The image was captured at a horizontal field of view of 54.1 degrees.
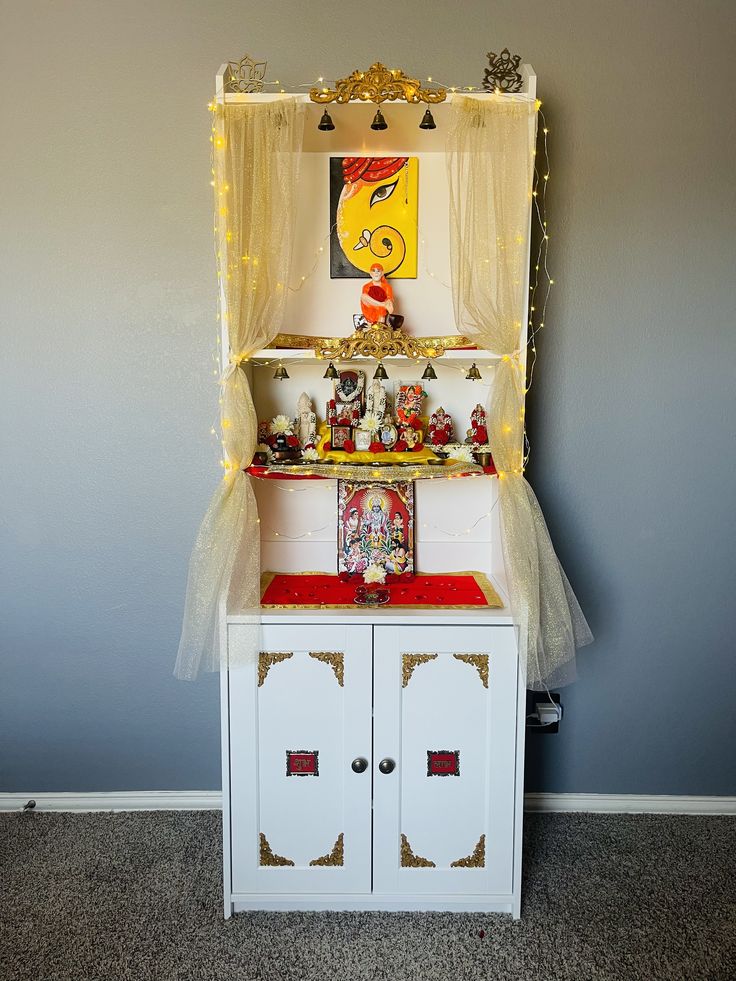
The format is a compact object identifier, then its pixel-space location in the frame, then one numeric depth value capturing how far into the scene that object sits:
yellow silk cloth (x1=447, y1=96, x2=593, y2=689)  2.01
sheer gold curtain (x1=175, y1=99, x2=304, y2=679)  2.02
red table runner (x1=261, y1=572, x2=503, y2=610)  2.13
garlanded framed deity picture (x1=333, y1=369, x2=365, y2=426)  2.36
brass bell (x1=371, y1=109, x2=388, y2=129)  1.98
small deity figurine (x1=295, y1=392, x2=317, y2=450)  2.37
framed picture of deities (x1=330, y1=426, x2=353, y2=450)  2.32
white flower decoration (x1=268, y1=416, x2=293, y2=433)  2.33
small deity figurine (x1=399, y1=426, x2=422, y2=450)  2.33
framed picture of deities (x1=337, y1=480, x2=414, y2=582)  2.44
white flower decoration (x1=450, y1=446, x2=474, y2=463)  2.27
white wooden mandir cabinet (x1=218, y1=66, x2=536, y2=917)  2.03
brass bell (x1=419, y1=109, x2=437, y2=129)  1.98
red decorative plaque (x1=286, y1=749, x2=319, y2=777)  2.06
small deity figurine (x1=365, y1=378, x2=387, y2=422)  2.35
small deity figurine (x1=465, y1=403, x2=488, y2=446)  2.34
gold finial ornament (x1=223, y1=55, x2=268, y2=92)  2.13
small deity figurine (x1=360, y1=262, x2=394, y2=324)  2.26
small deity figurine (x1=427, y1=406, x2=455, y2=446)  2.36
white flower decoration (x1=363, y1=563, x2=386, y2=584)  2.31
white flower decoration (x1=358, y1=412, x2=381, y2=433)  2.33
